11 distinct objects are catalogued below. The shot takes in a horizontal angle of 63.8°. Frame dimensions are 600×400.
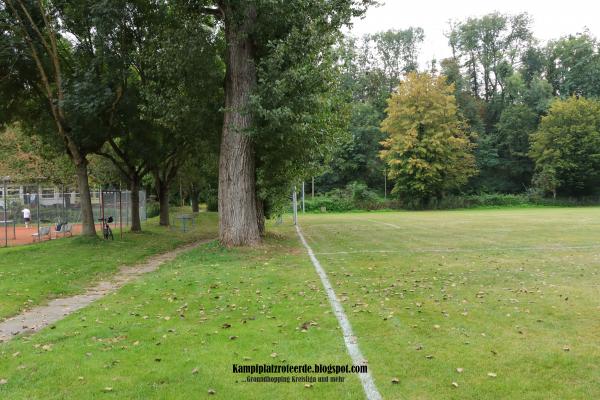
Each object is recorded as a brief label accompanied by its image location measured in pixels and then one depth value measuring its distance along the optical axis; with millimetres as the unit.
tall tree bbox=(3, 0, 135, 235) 17000
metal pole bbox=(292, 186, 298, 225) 30738
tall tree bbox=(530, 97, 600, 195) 60156
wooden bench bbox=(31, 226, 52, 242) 21491
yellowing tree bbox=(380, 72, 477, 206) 57281
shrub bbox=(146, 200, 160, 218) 42000
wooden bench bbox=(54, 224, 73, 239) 22438
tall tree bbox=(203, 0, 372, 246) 14984
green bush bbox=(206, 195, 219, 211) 48062
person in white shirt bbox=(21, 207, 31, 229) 28969
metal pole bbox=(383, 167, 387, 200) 65969
